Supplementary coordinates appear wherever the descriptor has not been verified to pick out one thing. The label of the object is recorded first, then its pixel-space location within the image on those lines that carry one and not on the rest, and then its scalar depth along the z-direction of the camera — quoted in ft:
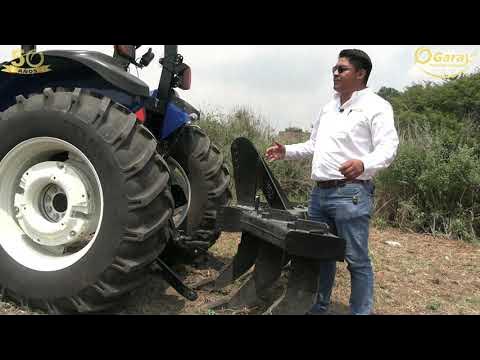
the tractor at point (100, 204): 7.50
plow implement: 7.63
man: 8.41
